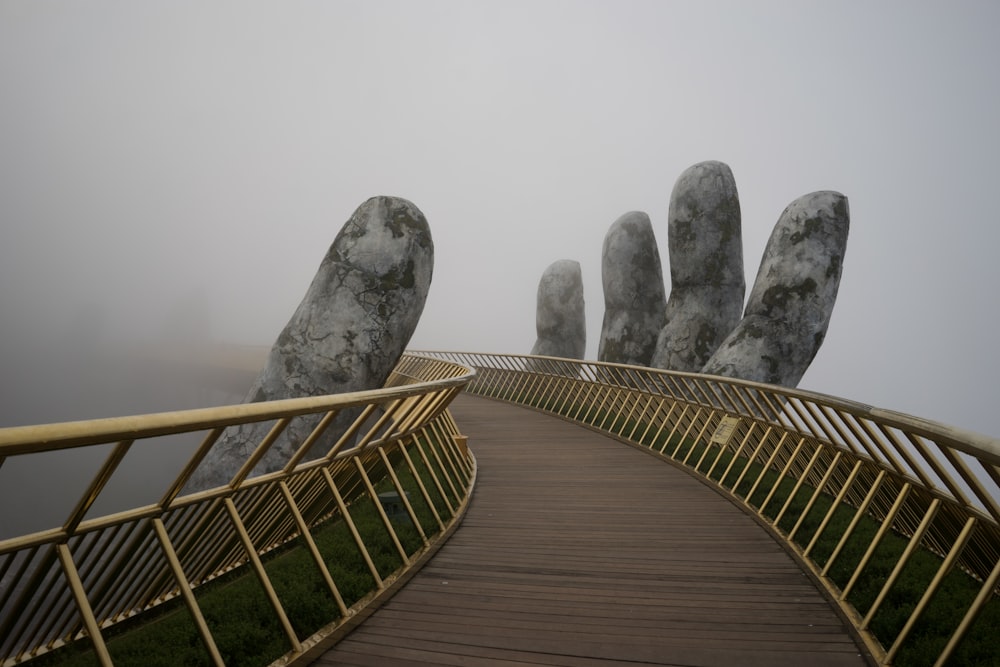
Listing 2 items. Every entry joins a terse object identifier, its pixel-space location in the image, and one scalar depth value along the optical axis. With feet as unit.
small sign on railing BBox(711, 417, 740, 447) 23.57
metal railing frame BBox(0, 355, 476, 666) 6.77
